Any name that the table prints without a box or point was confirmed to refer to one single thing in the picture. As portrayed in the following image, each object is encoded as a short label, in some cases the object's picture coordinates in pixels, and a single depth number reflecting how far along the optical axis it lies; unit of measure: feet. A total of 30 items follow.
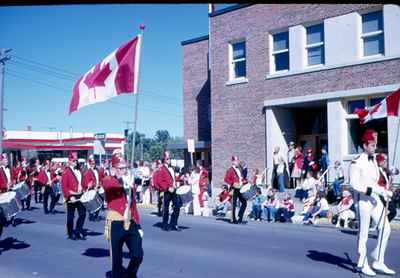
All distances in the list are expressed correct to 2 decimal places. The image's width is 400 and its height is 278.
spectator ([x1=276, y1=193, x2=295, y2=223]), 54.75
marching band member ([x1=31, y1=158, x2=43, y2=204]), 79.46
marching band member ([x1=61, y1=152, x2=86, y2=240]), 41.91
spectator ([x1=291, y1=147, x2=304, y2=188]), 70.59
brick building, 66.28
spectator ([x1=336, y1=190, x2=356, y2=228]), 48.62
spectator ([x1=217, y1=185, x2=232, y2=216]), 61.87
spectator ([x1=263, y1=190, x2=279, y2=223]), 55.26
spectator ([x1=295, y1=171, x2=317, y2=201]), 59.95
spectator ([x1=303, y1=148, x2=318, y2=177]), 69.15
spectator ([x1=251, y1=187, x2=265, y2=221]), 56.85
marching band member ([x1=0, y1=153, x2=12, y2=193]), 39.50
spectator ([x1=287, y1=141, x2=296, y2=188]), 73.74
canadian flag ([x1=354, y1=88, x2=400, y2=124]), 36.78
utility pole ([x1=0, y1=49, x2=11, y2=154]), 90.36
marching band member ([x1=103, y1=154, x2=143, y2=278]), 23.44
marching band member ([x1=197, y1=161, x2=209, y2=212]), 63.46
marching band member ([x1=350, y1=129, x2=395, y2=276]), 27.09
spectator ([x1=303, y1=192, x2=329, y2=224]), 52.54
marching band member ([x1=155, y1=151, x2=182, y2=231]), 47.19
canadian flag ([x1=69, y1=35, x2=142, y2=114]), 27.20
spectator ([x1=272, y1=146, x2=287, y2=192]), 71.61
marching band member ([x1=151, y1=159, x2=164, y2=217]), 59.96
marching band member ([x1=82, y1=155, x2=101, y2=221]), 44.91
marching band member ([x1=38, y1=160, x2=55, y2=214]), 64.95
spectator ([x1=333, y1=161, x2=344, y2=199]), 62.43
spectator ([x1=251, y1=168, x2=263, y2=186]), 64.00
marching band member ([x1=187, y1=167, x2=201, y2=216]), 62.85
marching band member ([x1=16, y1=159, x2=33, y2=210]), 66.25
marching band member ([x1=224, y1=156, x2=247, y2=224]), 50.72
